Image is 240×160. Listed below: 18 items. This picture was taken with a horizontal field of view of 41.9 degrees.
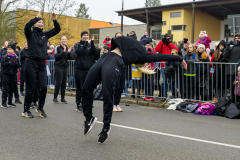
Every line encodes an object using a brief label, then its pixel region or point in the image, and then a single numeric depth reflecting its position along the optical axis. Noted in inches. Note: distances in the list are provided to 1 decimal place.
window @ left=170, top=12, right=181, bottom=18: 1643.7
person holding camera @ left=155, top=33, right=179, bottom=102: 421.4
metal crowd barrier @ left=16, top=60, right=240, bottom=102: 376.5
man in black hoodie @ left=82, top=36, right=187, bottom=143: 197.0
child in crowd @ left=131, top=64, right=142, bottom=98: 449.7
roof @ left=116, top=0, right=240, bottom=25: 1469.0
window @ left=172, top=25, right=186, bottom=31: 1644.9
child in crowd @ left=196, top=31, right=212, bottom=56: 471.8
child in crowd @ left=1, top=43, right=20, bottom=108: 367.2
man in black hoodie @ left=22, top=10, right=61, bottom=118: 283.6
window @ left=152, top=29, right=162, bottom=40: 1901.0
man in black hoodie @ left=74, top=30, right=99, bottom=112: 331.9
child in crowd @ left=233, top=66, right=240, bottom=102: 348.9
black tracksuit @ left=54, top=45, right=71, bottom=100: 405.7
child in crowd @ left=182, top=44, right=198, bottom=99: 398.0
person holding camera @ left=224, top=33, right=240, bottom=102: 367.9
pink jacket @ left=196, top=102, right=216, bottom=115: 349.4
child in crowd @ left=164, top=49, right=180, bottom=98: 407.2
